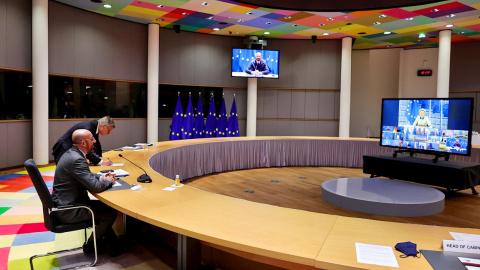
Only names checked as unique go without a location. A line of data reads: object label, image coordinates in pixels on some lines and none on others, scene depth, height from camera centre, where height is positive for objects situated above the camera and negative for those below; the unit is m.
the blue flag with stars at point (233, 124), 10.96 -0.30
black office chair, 2.64 -0.76
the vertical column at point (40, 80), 7.38 +0.64
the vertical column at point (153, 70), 9.95 +1.20
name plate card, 1.80 -0.65
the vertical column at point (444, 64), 9.76 +1.51
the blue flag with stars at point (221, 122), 10.90 -0.25
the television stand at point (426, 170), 5.39 -0.86
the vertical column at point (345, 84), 11.19 +1.02
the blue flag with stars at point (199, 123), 10.55 -0.28
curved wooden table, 1.82 -0.70
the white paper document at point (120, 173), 3.74 -0.65
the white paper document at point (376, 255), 1.72 -0.70
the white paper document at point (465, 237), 2.04 -0.69
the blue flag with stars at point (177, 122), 10.15 -0.27
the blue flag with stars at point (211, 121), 10.76 -0.22
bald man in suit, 2.83 -0.63
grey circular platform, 4.68 -1.11
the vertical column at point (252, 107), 11.38 +0.25
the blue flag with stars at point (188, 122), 10.31 -0.25
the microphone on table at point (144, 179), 3.43 -0.64
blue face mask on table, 1.81 -0.68
